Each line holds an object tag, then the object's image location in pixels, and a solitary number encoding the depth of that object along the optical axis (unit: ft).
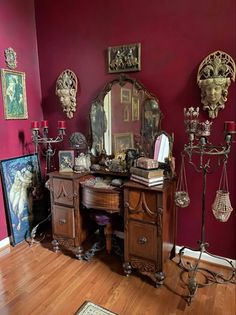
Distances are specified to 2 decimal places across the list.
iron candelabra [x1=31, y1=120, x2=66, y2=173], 8.80
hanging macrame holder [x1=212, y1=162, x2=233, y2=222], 6.43
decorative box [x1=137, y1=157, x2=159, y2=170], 6.86
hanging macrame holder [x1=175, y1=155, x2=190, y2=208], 7.78
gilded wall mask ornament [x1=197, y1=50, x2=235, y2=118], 6.70
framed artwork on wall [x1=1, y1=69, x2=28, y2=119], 8.62
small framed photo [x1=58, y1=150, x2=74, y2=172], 8.61
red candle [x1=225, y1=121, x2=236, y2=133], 5.82
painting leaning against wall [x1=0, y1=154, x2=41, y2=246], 8.86
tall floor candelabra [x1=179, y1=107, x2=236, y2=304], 6.21
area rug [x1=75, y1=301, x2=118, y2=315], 6.05
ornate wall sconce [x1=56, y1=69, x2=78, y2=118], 8.98
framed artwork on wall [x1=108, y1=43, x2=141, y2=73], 7.86
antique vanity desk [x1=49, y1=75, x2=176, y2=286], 6.82
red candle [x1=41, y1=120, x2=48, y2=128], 8.91
